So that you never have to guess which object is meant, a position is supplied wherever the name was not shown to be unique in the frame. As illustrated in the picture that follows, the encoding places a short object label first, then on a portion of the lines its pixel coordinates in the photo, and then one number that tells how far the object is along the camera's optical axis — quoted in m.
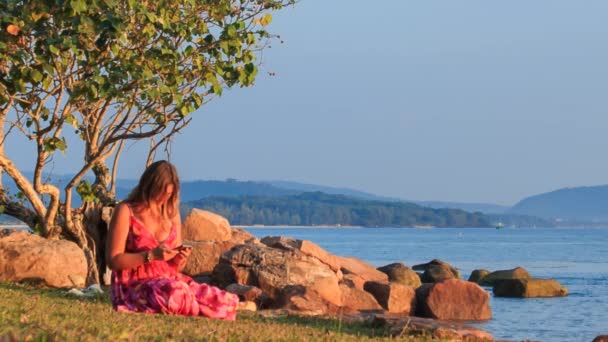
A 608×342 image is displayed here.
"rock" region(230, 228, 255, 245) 23.75
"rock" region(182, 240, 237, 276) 21.41
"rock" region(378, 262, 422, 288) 35.09
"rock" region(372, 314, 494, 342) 11.84
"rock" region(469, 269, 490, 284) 44.71
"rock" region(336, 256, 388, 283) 26.60
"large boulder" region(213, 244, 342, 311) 18.66
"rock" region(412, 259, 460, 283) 41.17
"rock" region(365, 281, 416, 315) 23.67
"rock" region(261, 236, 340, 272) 22.30
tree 16.28
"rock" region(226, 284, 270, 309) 17.88
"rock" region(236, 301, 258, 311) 15.84
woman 10.38
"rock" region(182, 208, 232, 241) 23.66
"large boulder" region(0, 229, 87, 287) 16.64
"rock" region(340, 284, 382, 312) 21.97
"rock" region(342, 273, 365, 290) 23.62
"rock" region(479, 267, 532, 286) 39.91
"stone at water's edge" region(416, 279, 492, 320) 24.41
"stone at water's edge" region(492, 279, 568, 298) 36.97
